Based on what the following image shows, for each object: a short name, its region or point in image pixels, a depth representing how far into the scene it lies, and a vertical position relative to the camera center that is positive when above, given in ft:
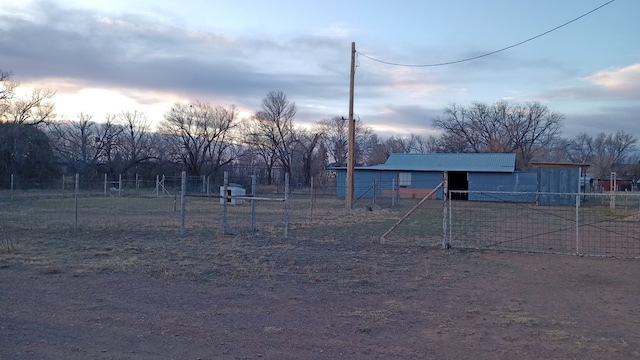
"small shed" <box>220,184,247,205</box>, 112.06 -2.98
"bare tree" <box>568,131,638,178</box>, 383.24 +22.93
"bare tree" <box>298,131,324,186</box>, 275.47 +13.25
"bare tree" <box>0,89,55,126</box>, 203.41 +21.82
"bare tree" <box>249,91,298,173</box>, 281.33 +20.96
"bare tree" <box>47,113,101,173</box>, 246.68 +14.80
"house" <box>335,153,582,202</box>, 165.27 +1.89
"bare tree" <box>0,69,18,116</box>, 193.20 +23.29
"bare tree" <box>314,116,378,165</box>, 309.22 +20.14
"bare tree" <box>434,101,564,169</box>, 294.25 +25.80
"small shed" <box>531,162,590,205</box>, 137.59 +0.21
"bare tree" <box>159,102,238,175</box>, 250.57 +16.00
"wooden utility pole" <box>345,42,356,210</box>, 101.40 +6.31
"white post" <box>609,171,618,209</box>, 111.61 -0.39
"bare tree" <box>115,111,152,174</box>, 231.50 +12.16
